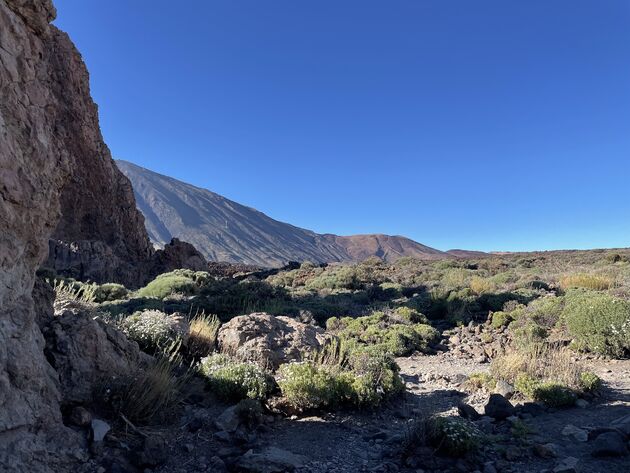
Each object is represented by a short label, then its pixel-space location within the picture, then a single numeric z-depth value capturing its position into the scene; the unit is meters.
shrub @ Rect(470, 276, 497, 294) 15.98
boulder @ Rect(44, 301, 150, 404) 4.29
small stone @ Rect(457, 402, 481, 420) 5.54
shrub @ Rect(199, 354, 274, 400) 5.51
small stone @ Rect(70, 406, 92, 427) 3.82
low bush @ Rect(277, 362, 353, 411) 5.43
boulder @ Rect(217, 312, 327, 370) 6.99
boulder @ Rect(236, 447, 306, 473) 3.84
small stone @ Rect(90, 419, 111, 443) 3.70
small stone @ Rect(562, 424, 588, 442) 4.68
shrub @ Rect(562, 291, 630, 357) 8.12
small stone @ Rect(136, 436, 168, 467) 3.72
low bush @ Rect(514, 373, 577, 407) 5.79
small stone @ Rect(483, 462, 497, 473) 4.03
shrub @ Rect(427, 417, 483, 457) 4.25
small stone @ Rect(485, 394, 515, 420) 5.42
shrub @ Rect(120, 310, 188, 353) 6.48
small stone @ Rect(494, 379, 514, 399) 6.22
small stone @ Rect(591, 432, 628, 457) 4.12
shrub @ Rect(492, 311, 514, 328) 11.34
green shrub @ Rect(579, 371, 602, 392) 6.11
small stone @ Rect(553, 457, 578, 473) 3.88
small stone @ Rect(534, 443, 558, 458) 4.30
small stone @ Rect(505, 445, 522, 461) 4.28
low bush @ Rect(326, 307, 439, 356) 9.96
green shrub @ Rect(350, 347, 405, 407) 5.76
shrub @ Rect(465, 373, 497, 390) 6.71
